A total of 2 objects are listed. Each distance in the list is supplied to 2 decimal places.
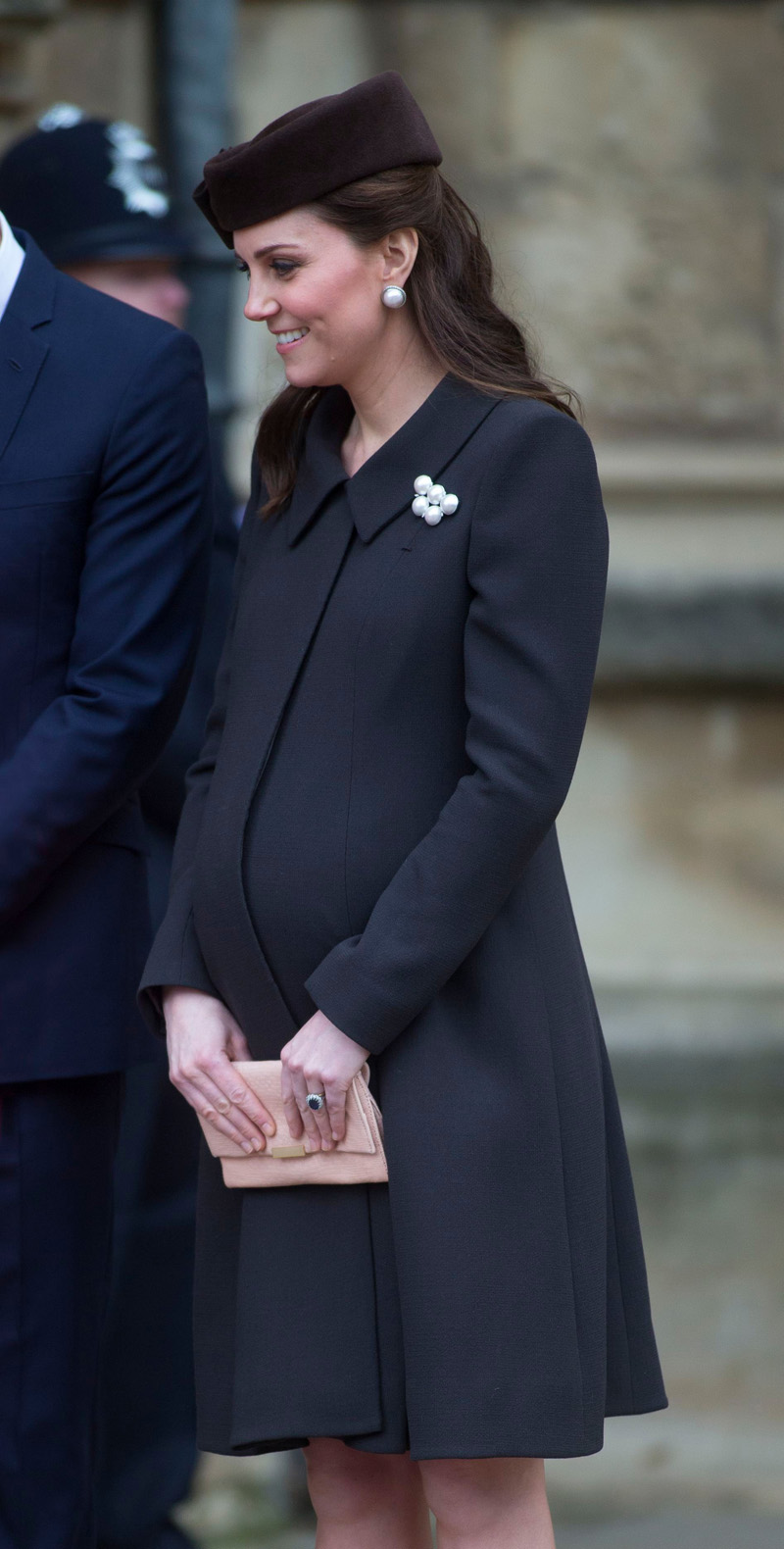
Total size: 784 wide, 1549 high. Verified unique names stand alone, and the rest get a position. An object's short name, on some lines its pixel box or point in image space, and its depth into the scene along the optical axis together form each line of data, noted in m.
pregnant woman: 18.67
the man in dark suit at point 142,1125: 19.82
